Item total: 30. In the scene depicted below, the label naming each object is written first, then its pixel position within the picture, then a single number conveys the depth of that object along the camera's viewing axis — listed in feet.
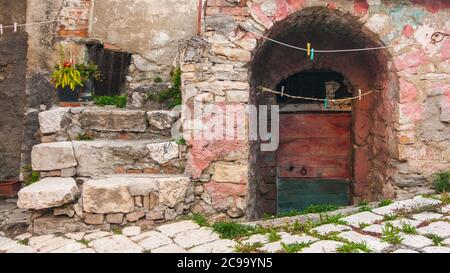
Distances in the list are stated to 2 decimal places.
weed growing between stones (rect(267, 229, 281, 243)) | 11.47
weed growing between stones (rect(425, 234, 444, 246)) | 10.48
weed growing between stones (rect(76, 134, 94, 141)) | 15.17
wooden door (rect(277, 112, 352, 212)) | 19.80
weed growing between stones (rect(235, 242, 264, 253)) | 10.77
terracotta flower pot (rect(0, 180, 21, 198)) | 19.35
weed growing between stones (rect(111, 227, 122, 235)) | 12.68
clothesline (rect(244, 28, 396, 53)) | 14.21
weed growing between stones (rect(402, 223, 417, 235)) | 11.30
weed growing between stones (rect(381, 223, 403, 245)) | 10.66
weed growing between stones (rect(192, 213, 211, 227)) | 13.16
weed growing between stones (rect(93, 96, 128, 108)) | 18.06
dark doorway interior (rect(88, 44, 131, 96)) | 20.08
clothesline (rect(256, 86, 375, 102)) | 17.65
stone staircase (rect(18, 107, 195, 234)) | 12.94
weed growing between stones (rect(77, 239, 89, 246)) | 11.98
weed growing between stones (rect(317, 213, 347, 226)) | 12.42
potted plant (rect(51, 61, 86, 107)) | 16.80
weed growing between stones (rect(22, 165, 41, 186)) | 18.05
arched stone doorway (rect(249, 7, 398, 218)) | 16.29
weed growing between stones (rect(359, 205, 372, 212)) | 13.60
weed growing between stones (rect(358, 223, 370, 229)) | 11.94
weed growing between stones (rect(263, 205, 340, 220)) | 14.17
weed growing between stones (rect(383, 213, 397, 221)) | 12.53
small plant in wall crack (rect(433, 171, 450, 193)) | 14.48
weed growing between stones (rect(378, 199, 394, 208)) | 13.96
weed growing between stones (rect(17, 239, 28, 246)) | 12.47
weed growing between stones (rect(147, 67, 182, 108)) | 17.57
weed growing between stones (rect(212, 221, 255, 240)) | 12.11
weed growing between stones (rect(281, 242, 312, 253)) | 10.52
